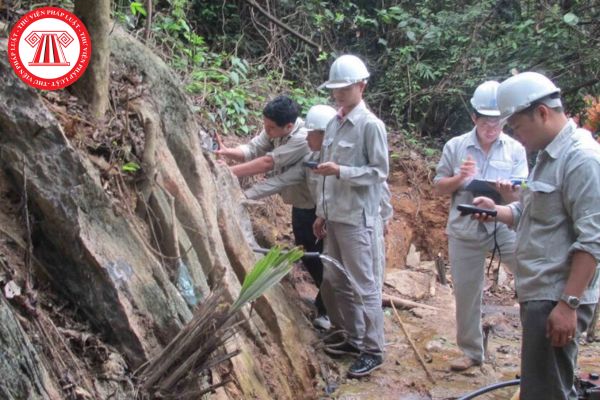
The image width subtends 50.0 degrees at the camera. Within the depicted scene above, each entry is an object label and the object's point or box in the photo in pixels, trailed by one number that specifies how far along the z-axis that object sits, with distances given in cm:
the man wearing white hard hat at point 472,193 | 463
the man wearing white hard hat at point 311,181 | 511
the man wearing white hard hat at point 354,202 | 455
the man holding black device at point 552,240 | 271
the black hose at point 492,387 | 386
